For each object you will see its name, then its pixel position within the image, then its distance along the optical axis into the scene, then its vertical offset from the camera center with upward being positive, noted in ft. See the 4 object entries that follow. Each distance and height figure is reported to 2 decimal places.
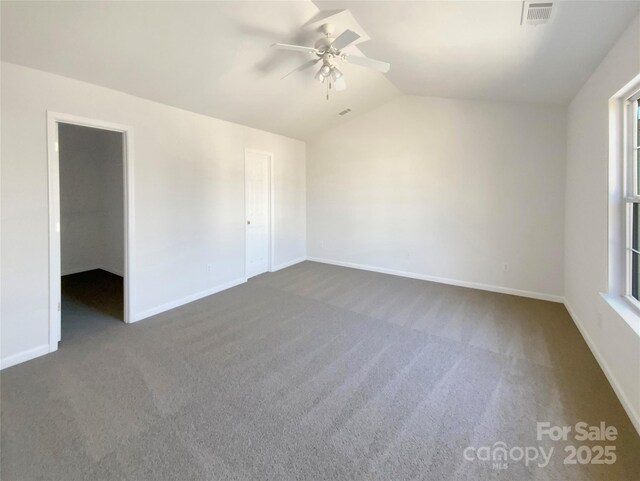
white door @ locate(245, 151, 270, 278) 16.88 +1.58
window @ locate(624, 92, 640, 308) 7.48 +0.98
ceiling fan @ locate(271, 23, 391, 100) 8.39 +5.51
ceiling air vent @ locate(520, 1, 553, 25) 6.50 +5.15
